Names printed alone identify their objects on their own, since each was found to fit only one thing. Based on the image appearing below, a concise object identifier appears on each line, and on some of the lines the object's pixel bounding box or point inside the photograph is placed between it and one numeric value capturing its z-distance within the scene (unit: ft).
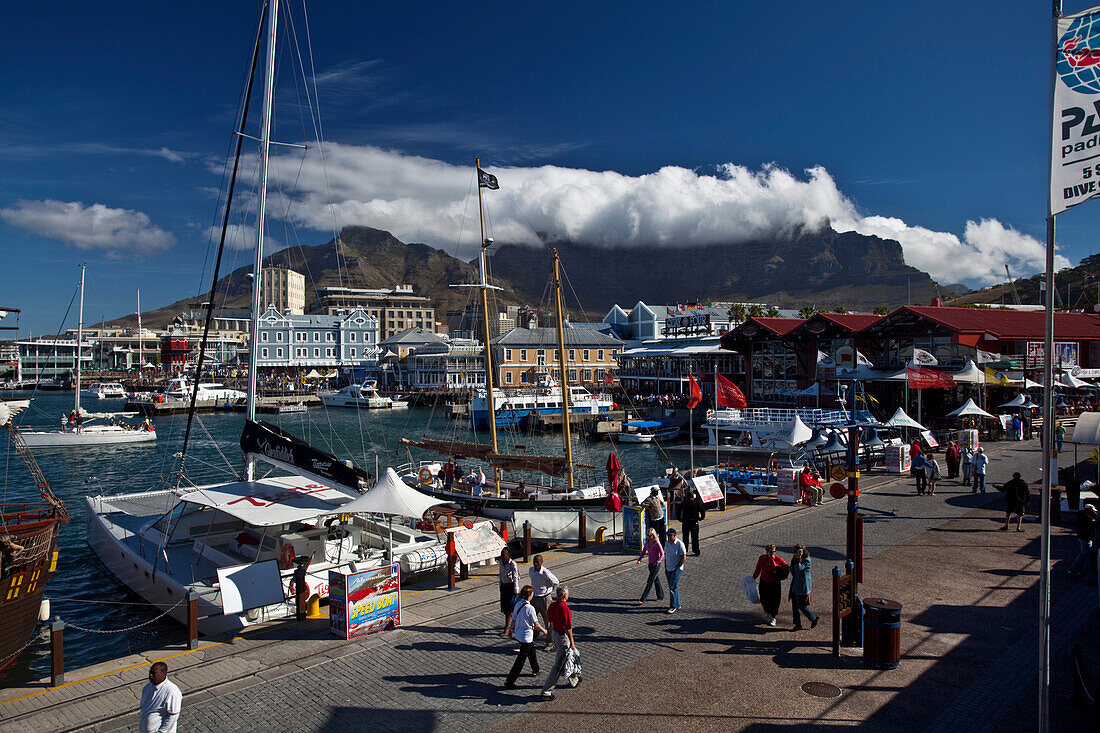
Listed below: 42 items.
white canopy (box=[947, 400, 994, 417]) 119.14
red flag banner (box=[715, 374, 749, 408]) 90.33
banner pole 20.97
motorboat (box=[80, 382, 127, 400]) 359.46
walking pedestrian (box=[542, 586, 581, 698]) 28.27
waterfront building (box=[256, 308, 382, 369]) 382.42
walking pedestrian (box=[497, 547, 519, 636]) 36.94
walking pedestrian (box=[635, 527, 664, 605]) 39.73
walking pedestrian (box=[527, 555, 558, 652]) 34.12
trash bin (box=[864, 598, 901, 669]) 30.42
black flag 96.68
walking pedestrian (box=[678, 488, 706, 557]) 50.16
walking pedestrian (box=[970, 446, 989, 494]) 73.36
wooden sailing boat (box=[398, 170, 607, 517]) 81.71
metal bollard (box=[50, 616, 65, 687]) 30.48
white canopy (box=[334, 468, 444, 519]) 43.47
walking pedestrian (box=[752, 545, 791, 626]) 36.04
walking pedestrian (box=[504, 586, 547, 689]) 29.19
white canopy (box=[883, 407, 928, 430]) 102.73
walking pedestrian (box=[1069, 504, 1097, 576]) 43.24
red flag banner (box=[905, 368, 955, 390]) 126.52
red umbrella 71.96
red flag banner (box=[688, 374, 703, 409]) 89.13
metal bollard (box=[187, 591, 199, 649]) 34.45
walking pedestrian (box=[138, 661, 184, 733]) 22.58
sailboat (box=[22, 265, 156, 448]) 176.35
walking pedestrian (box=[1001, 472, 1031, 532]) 55.52
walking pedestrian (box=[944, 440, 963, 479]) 84.02
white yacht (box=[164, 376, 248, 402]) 303.09
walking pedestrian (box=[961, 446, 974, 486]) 80.44
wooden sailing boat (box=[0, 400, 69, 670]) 37.09
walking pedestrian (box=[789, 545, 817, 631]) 35.53
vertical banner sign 20.31
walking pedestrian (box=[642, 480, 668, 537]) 50.31
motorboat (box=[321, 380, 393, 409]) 297.53
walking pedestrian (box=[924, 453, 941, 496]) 73.31
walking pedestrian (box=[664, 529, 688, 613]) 38.73
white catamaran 40.63
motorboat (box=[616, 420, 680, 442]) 181.55
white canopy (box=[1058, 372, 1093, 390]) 138.00
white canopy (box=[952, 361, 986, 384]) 133.08
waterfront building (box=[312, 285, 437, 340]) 629.51
